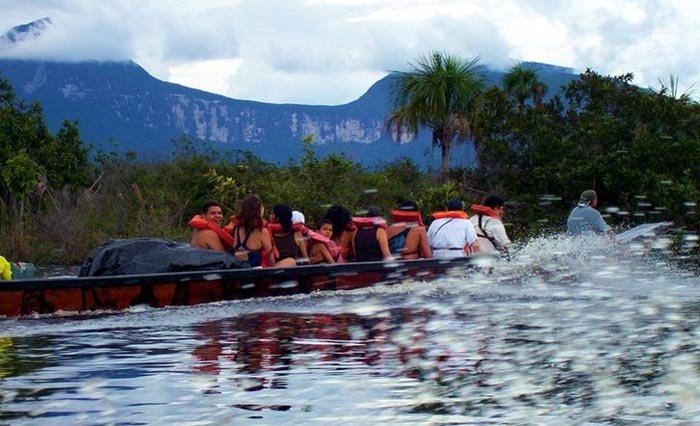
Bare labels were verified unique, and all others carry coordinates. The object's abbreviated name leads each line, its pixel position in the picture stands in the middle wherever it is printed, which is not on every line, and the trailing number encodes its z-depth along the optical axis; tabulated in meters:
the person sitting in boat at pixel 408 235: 14.17
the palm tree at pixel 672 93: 24.08
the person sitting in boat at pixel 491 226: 14.64
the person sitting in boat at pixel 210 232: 12.81
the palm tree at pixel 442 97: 32.06
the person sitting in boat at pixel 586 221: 15.11
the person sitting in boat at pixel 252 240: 12.86
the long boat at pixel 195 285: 11.20
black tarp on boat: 12.02
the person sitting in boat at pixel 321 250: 13.38
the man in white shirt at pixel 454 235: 14.26
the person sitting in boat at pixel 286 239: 13.23
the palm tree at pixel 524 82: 40.69
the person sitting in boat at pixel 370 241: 13.79
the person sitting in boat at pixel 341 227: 13.83
